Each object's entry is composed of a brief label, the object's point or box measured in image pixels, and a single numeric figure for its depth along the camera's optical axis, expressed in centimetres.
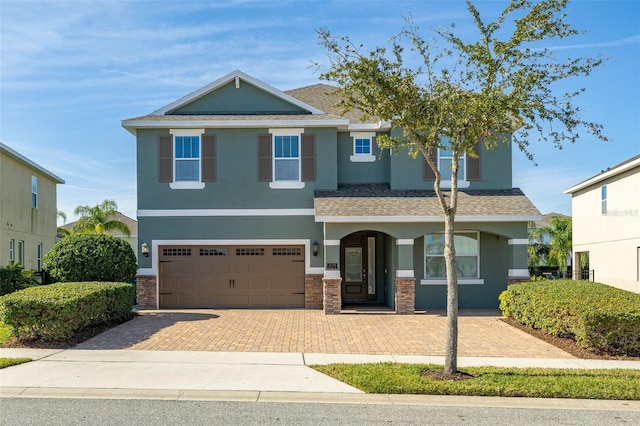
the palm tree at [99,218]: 4016
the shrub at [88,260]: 1714
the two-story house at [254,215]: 1952
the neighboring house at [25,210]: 2480
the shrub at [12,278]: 1931
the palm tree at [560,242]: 3700
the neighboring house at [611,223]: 2580
